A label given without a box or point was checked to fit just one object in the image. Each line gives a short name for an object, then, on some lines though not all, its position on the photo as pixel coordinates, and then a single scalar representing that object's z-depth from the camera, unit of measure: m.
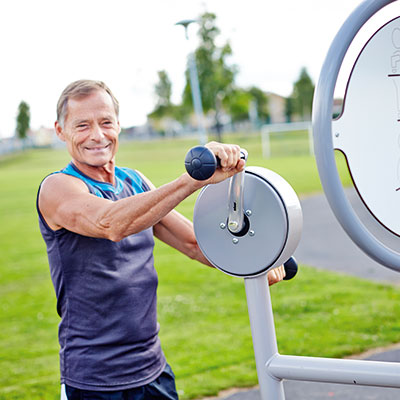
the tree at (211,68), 41.88
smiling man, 1.93
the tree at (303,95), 59.12
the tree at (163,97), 62.46
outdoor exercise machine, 1.35
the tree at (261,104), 62.66
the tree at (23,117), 31.41
